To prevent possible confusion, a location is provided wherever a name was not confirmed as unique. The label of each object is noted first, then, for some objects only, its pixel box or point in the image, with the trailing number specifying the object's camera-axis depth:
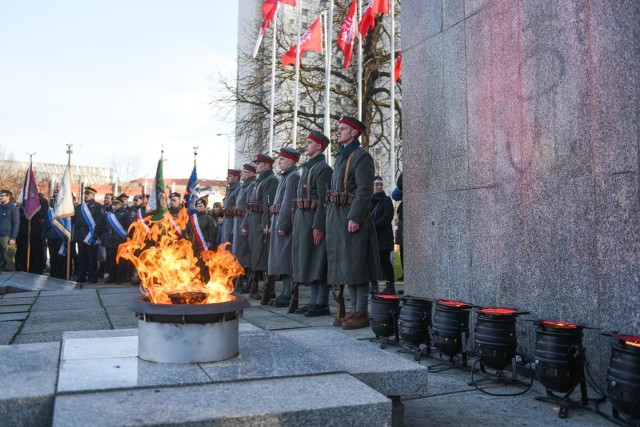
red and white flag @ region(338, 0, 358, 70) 16.47
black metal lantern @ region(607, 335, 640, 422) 3.21
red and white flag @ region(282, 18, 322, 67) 17.08
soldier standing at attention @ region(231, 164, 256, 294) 10.41
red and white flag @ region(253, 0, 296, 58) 16.89
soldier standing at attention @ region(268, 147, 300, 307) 8.38
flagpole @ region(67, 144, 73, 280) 14.46
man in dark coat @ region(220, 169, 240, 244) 11.30
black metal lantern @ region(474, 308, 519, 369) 4.35
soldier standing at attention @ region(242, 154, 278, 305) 9.72
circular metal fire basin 3.58
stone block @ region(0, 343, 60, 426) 2.86
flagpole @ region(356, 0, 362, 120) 16.70
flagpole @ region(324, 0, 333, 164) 16.28
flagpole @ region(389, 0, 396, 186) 17.25
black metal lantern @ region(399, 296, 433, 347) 5.16
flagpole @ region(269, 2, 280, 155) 17.34
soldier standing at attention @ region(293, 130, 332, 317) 7.48
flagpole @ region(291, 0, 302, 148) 17.16
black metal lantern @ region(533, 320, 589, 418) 3.73
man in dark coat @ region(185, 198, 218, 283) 13.00
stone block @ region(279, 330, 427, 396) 3.59
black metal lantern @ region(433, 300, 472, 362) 4.82
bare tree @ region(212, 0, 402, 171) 21.24
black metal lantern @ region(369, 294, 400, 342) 5.53
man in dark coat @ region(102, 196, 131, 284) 14.41
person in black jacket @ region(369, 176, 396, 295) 10.30
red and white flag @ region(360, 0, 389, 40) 16.36
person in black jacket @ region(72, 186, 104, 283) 14.52
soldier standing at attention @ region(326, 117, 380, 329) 6.50
